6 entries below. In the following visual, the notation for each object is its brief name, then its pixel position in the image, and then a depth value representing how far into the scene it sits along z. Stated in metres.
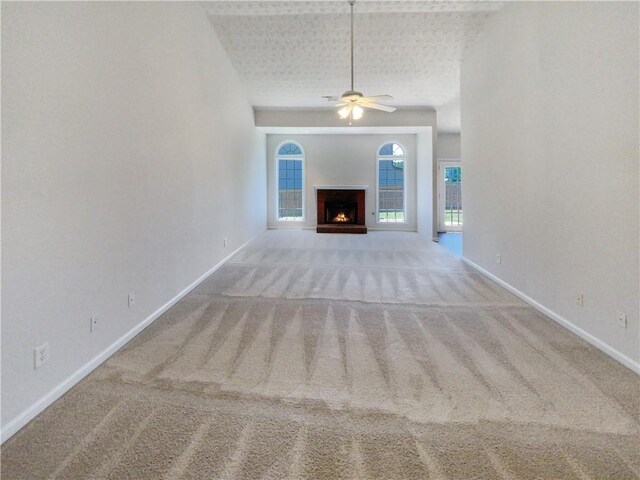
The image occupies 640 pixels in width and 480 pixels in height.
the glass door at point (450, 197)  9.75
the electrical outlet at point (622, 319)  2.00
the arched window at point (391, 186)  9.20
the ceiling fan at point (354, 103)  4.12
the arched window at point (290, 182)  9.27
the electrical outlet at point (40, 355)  1.56
